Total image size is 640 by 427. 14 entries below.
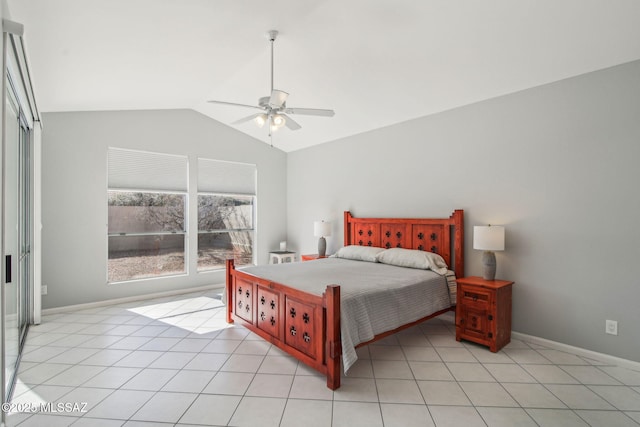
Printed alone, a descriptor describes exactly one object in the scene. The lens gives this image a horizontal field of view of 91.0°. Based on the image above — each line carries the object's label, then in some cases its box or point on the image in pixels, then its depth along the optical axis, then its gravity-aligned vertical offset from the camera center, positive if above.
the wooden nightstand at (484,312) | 3.04 -0.99
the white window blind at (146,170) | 4.72 +0.67
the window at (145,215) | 4.75 -0.03
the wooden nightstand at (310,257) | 5.30 -0.75
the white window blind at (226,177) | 5.54 +0.66
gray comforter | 2.57 -0.74
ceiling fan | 2.72 +0.93
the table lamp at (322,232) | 5.26 -0.32
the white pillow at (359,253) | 4.34 -0.57
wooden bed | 2.45 -0.82
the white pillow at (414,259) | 3.71 -0.58
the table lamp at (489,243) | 3.21 -0.31
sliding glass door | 2.34 -0.17
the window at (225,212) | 5.58 +0.02
